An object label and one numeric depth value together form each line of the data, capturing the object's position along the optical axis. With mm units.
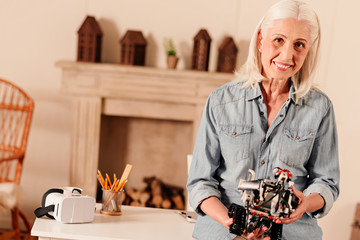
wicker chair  3066
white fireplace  3369
